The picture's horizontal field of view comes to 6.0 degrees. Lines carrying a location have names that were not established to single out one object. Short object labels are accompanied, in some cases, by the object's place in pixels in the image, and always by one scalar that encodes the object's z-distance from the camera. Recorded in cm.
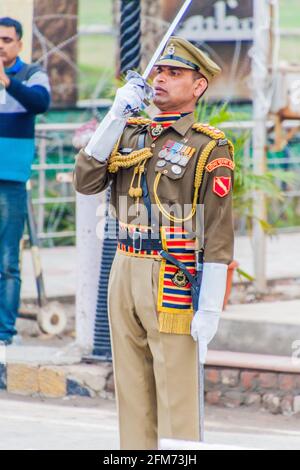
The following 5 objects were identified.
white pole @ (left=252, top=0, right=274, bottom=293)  2129
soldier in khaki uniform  1178
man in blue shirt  1765
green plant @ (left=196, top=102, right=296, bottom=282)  1905
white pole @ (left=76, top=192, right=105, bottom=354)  1756
